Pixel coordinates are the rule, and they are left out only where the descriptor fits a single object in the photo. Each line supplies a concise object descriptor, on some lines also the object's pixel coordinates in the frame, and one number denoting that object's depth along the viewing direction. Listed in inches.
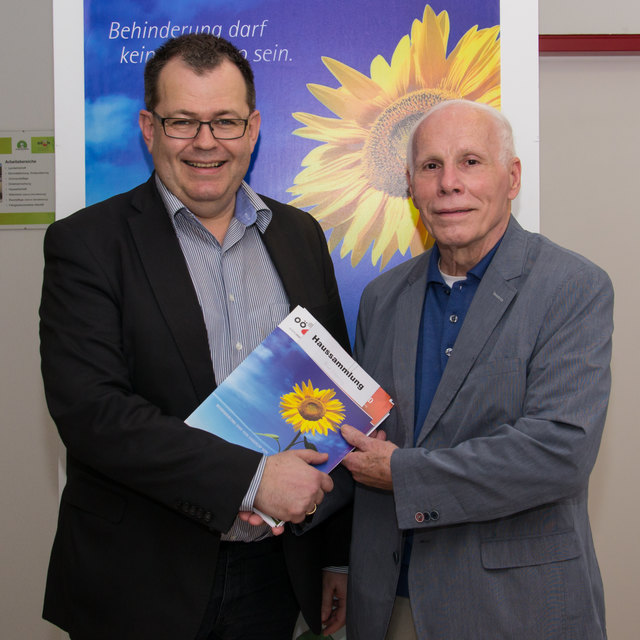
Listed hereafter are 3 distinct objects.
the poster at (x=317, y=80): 92.8
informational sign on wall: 131.3
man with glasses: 66.1
